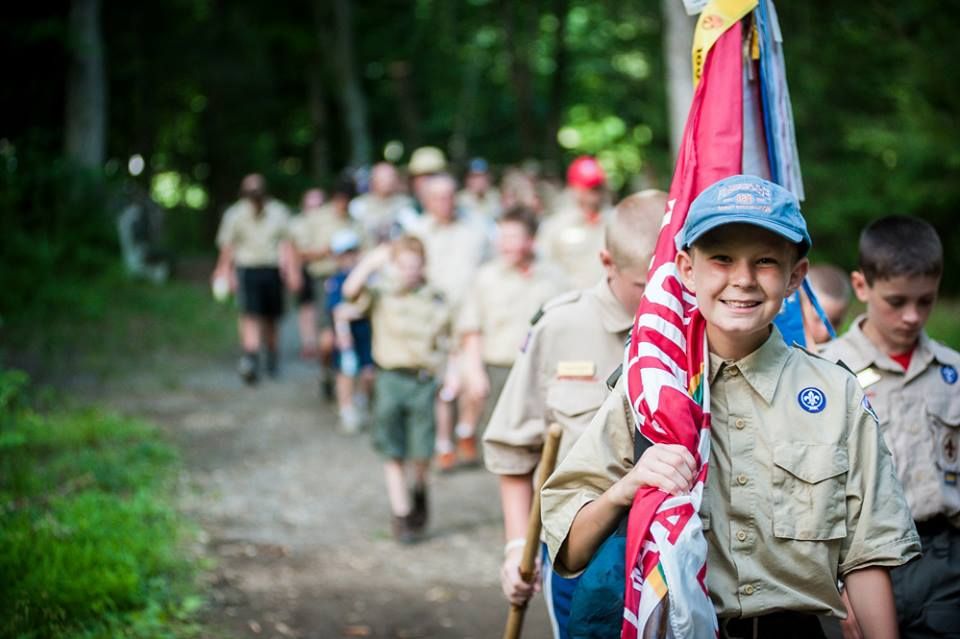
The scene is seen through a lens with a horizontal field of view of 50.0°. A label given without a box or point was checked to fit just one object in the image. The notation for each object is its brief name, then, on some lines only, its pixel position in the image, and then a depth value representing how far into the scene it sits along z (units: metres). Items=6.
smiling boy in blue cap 2.57
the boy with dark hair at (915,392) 3.54
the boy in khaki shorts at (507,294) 7.93
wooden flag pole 3.47
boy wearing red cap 9.53
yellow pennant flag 3.26
